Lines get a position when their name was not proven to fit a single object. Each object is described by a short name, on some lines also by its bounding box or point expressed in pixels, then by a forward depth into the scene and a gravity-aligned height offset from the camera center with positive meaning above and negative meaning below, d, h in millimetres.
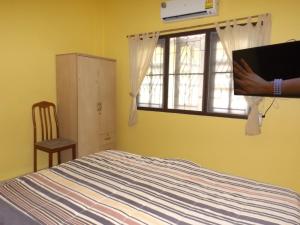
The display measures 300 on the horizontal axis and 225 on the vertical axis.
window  2924 +257
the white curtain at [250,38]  2527 +682
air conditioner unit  2816 +1115
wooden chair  3070 -502
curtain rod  2678 +918
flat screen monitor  2133 +344
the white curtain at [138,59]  3393 +564
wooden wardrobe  3232 -43
